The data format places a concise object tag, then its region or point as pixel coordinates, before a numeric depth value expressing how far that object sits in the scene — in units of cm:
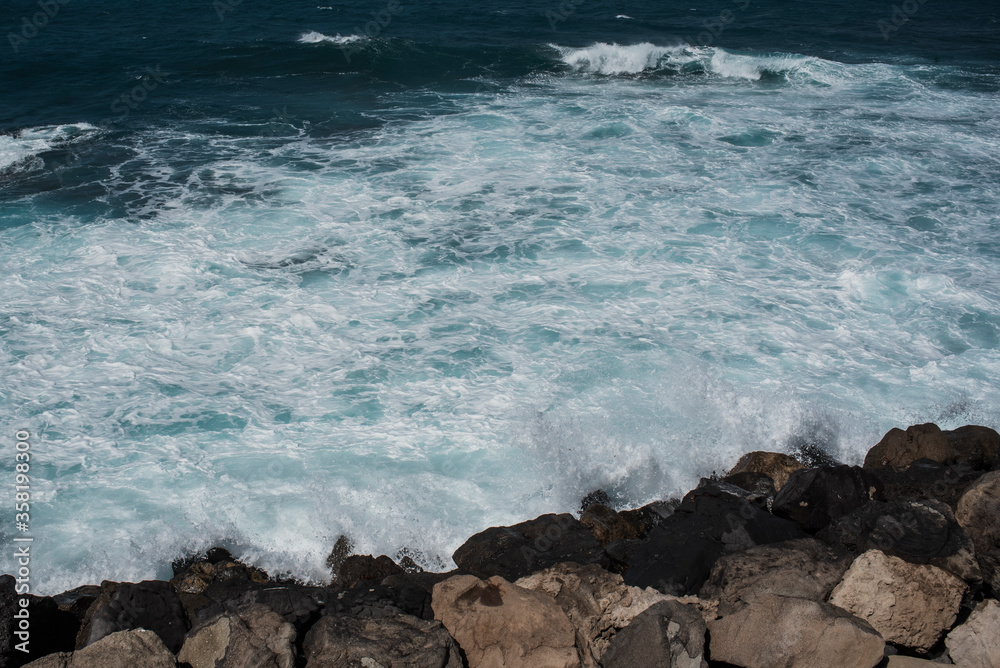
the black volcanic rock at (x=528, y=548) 634
